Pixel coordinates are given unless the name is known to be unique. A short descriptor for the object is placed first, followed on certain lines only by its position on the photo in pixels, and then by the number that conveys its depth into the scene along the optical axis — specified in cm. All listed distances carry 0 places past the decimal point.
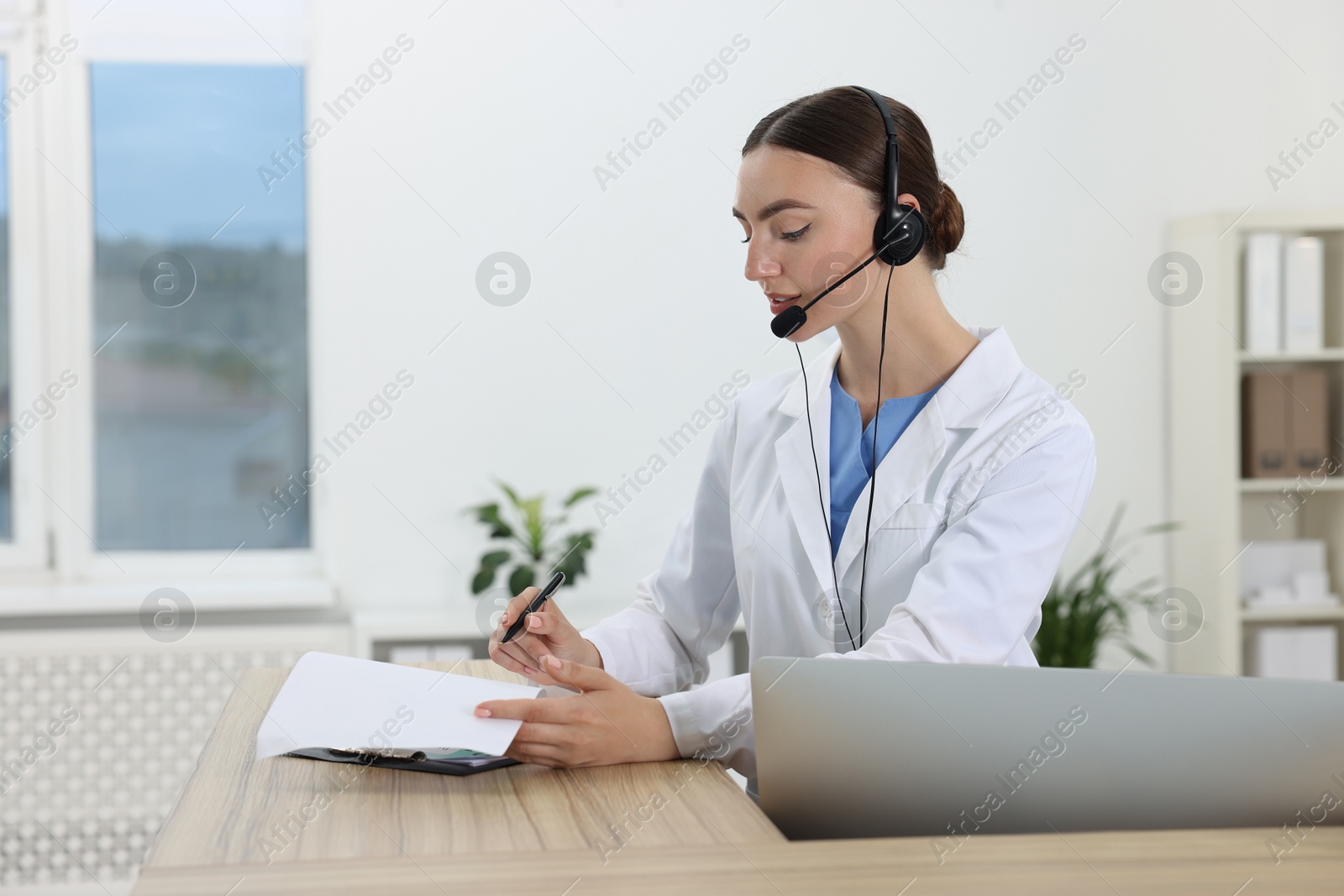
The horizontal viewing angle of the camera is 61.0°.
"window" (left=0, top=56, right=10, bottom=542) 313
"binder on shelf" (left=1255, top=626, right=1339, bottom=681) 320
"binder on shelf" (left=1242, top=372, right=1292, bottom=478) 312
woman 114
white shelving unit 312
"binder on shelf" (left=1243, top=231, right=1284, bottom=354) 311
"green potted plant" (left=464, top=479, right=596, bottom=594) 287
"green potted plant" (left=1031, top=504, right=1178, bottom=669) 302
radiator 285
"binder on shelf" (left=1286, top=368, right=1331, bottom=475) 312
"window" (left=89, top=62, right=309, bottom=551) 321
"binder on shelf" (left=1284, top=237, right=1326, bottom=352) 311
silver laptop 82
